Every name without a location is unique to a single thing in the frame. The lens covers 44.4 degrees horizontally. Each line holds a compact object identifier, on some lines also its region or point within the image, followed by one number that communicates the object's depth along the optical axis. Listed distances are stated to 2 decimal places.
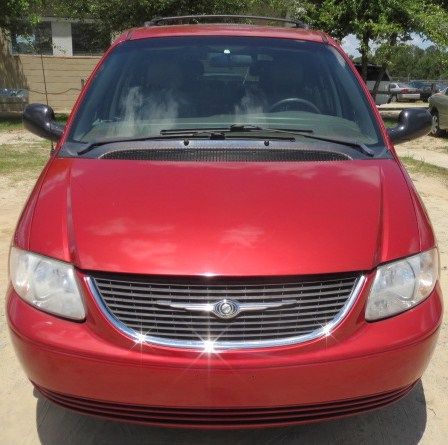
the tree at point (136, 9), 14.19
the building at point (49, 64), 19.05
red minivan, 1.93
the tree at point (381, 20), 14.47
